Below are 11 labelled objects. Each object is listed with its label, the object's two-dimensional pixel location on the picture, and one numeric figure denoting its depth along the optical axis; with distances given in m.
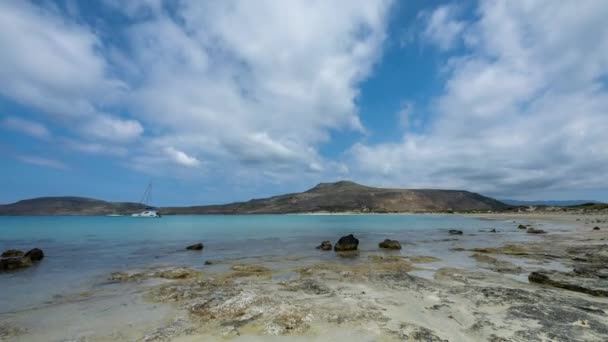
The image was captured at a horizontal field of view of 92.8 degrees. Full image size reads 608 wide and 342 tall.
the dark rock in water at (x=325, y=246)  28.58
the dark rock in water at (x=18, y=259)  19.36
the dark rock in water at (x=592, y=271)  13.27
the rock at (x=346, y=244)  27.01
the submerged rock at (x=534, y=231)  41.28
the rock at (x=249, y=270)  16.72
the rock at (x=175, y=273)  16.33
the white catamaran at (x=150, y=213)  184.50
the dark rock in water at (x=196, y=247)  29.34
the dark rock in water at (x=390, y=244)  27.69
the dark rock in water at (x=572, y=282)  10.98
